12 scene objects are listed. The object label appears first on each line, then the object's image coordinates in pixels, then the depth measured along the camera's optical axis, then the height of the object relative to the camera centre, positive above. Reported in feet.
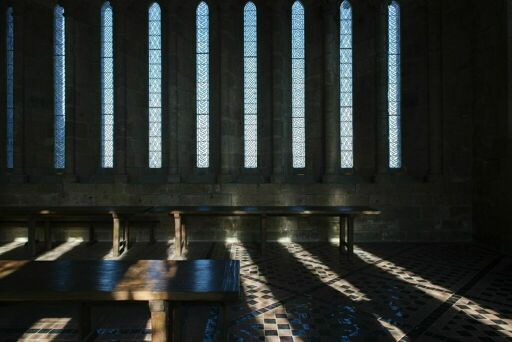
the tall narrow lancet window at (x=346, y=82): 29.55 +8.23
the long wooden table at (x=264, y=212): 21.91 -2.54
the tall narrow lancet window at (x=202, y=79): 29.71 +8.62
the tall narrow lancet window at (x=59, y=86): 29.68 +8.07
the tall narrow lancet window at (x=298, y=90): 29.63 +7.55
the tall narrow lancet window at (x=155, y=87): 29.76 +7.94
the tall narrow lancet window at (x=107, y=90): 29.81 +7.72
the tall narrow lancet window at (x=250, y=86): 29.63 +7.94
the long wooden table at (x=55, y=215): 22.14 -2.67
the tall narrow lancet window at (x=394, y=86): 29.25 +7.79
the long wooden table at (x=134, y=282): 7.93 -2.77
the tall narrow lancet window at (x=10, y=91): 29.43 +7.59
